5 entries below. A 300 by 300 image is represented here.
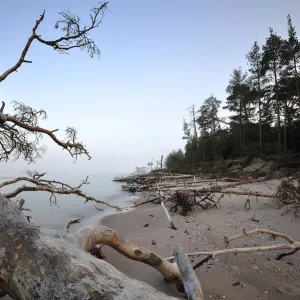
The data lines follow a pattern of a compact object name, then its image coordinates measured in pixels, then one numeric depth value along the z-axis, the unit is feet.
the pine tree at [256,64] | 86.22
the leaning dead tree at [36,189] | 13.10
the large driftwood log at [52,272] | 3.44
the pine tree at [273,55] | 69.41
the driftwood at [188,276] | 4.62
